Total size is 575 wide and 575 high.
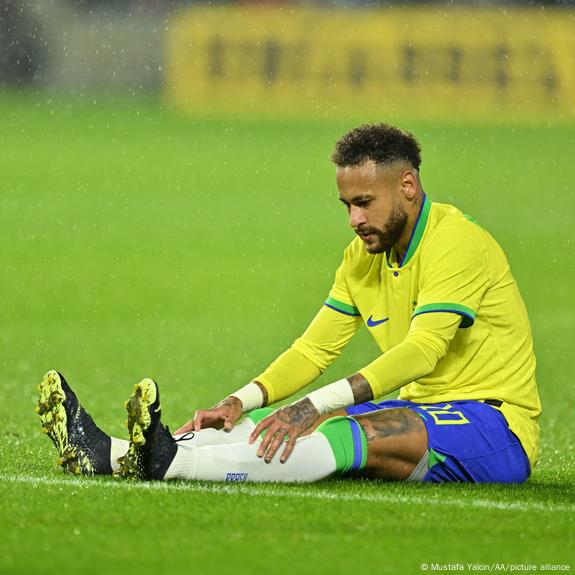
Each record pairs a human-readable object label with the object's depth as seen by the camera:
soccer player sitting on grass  11.22
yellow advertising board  52.84
